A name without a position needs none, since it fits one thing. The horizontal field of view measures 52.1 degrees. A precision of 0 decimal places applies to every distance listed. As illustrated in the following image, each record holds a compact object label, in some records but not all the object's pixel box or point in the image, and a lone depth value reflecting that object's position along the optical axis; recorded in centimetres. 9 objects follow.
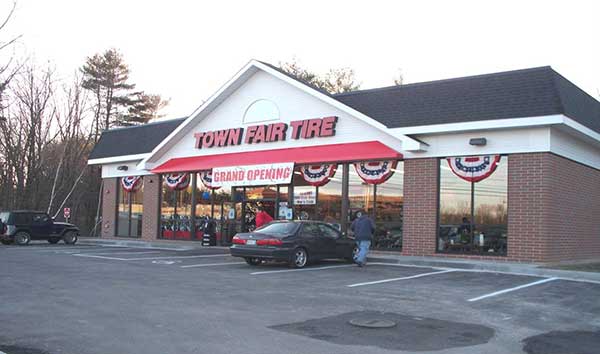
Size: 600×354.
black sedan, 1648
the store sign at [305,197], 2290
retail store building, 1814
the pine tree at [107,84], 5578
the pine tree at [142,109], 5697
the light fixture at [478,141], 1872
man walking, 1777
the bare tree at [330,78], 5615
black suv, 2752
